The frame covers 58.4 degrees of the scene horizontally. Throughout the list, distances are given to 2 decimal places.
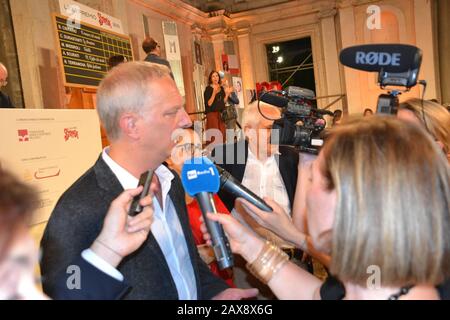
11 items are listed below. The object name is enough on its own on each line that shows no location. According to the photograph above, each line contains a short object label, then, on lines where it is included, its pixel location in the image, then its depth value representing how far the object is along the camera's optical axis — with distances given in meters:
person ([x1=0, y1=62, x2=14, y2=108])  3.85
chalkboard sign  4.30
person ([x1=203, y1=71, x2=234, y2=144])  7.48
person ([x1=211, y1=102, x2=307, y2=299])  2.83
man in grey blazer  1.24
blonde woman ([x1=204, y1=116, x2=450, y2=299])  0.86
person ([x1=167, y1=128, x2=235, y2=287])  2.05
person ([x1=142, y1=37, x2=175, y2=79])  5.35
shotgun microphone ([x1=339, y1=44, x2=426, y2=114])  1.12
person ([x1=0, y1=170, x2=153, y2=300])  0.56
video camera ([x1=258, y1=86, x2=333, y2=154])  1.65
